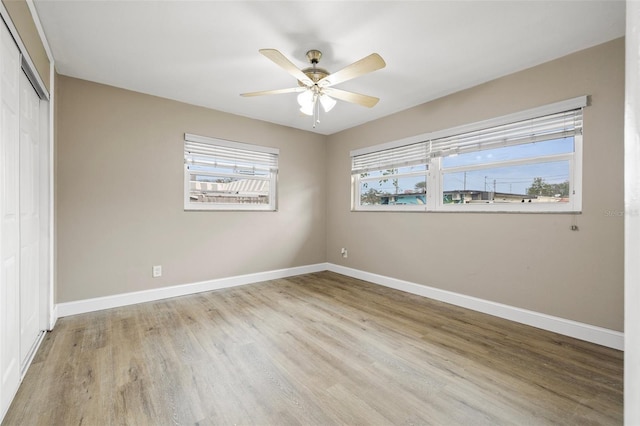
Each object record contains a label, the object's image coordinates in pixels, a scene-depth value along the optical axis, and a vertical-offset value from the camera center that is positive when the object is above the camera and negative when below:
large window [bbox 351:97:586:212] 2.53 +0.50
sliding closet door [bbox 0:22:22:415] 1.46 -0.06
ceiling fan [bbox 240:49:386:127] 2.01 +1.06
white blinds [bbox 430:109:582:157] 2.50 +0.78
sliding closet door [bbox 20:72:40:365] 1.94 -0.07
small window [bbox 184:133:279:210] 3.69 +0.50
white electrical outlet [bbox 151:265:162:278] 3.36 -0.74
